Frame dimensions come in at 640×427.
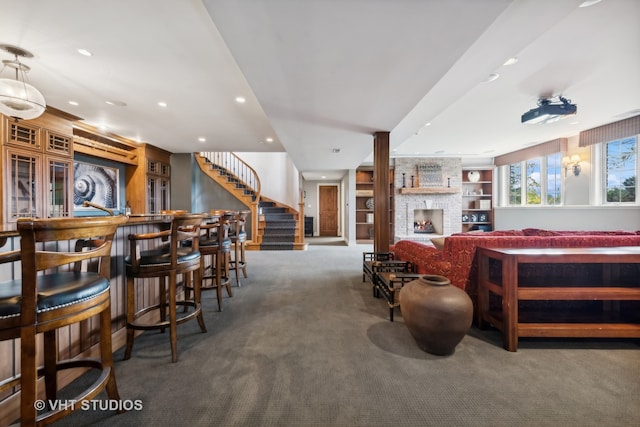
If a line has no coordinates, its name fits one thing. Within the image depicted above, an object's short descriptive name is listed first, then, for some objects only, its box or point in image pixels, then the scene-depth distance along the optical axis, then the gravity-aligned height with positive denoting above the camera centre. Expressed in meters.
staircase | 7.01 +0.17
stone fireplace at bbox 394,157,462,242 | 7.72 +0.50
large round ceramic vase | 1.76 -0.73
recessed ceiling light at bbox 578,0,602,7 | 1.82 +1.53
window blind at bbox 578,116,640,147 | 4.42 +1.51
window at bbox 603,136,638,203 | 4.85 +0.81
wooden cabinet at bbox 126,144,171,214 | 5.91 +0.79
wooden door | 10.77 +0.12
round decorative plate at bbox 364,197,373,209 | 8.31 +0.31
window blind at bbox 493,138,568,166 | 5.77 +1.54
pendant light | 2.24 +1.08
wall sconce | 5.50 +1.07
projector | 3.46 +1.41
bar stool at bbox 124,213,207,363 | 1.76 -0.38
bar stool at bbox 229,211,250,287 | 3.57 -0.35
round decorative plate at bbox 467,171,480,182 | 7.95 +1.14
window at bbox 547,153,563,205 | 6.20 +0.82
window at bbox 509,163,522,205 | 7.34 +0.84
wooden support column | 3.80 +0.27
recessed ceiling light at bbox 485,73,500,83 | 2.94 +1.61
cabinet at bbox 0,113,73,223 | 3.42 +0.70
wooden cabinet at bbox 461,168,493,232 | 7.96 +0.42
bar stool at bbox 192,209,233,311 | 2.69 -0.39
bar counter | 1.25 -0.73
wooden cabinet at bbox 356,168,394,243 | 8.18 +0.22
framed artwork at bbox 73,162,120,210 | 4.84 +0.60
